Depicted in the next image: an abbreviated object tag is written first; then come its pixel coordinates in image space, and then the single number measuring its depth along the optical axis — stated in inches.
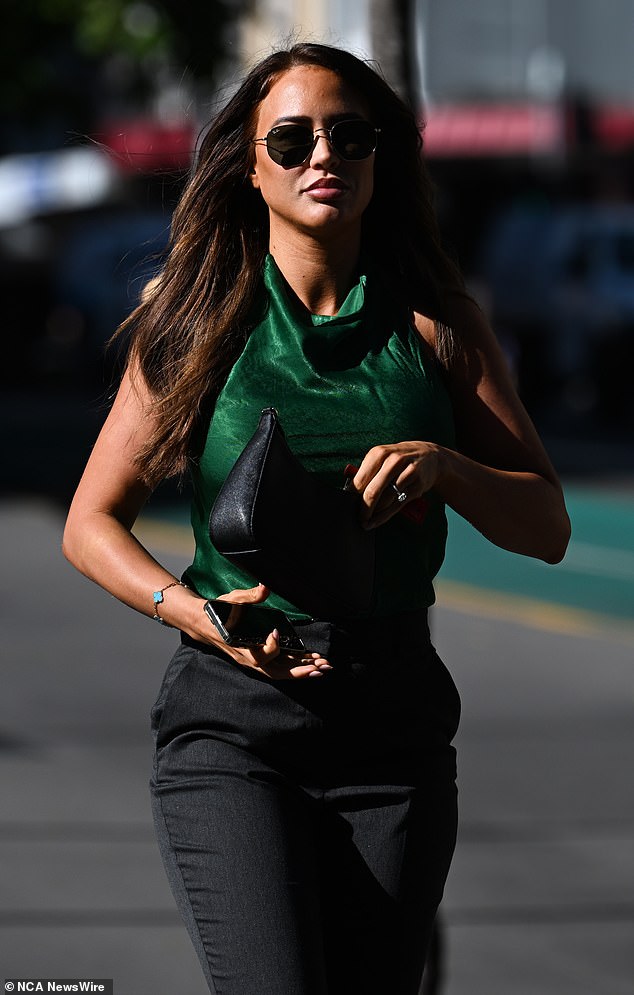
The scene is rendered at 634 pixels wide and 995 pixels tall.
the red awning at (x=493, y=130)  2320.4
